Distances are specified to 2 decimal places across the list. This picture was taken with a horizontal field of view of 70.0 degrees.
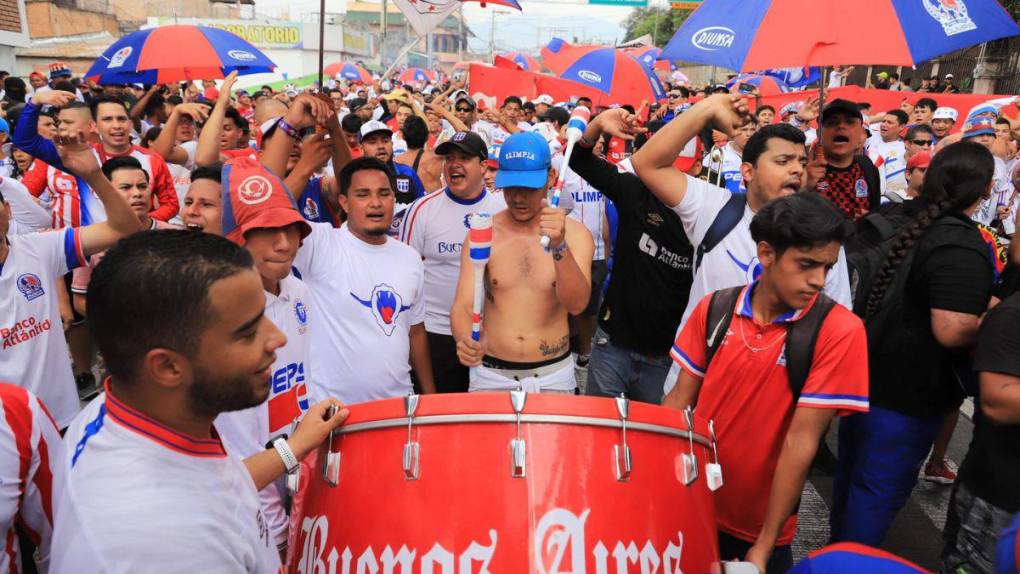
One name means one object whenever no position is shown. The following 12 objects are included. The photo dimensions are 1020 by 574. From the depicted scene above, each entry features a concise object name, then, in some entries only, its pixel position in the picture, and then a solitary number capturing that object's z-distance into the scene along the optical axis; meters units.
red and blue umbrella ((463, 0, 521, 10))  6.37
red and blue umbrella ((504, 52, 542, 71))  20.94
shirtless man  3.62
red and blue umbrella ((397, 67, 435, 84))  28.14
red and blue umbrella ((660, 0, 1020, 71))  3.44
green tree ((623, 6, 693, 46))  59.97
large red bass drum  1.88
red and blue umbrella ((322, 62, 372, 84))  25.14
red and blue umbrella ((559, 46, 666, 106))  9.23
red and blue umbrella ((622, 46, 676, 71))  15.40
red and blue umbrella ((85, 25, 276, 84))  6.52
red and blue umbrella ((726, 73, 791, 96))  13.51
